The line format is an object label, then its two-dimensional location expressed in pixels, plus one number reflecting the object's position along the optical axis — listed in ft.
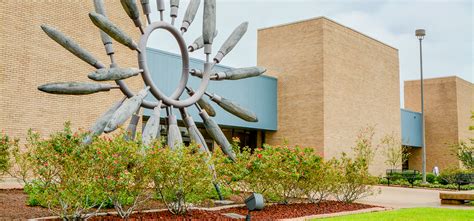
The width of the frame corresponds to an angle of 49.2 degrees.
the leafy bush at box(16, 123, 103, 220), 27.17
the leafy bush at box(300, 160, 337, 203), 42.98
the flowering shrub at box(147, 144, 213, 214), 29.84
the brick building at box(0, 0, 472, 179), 58.03
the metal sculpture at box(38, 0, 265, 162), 33.47
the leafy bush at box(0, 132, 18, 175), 43.78
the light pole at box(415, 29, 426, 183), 90.53
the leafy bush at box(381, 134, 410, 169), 108.58
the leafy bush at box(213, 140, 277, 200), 38.52
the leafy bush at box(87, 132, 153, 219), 28.02
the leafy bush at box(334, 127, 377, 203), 46.60
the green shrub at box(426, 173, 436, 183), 100.86
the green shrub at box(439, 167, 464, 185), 90.25
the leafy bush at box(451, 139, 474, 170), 99.39
